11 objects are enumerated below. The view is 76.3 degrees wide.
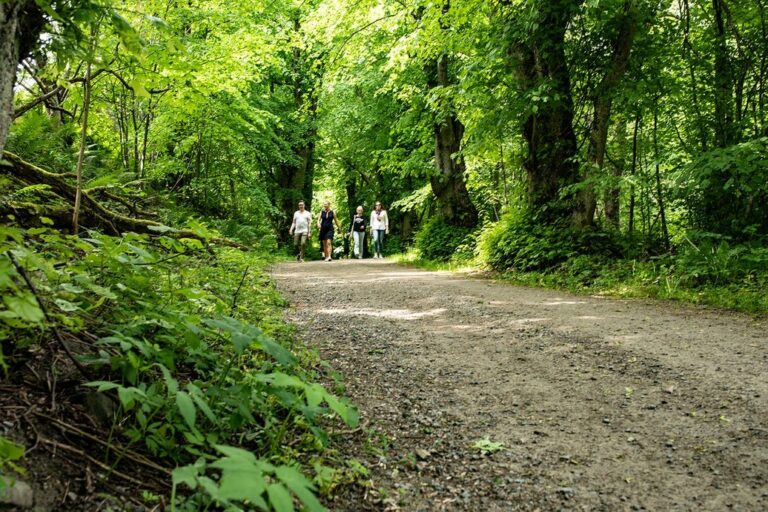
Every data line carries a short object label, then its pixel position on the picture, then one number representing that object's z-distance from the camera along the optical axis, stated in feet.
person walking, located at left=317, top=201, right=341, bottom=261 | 62.34
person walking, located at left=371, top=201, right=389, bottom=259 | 66.39
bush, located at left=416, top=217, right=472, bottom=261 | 50.01
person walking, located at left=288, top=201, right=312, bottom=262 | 59.82
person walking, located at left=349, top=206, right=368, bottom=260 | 67.62
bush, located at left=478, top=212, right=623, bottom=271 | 32.07
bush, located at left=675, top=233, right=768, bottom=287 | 24.08
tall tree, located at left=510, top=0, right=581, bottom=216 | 31.17
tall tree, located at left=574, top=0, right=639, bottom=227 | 30.37
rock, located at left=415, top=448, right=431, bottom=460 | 9.29
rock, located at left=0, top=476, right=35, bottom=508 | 5.41
